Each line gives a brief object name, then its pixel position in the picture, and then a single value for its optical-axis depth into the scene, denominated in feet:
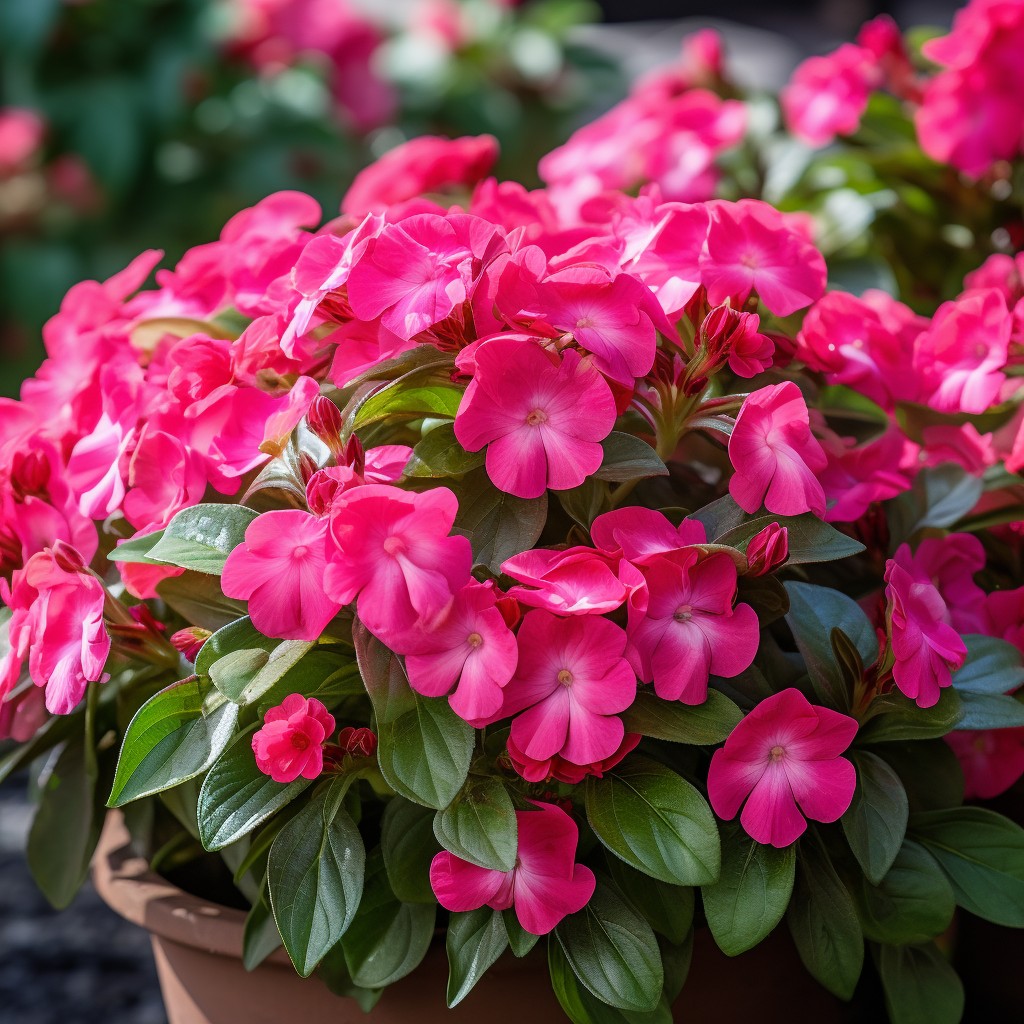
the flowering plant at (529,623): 2.82
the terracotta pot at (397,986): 3.01
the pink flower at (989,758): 3.13
